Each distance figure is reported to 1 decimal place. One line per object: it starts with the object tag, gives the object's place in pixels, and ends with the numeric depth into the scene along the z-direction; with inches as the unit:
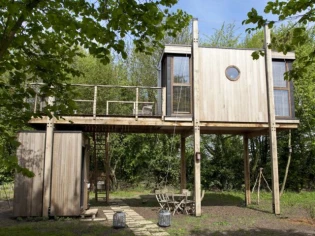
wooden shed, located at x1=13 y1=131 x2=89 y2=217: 368.8
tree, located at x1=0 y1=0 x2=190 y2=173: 155.3
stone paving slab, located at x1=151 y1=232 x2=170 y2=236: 291.6
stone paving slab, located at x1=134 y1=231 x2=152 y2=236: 296.8
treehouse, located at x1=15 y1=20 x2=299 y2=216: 380.8
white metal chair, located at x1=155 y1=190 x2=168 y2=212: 414.0
